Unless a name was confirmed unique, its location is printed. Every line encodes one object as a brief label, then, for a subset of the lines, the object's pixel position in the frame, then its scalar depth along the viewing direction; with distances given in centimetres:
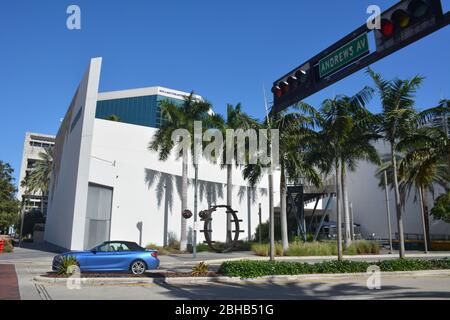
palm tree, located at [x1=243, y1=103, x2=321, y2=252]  1758
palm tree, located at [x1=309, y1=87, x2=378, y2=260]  1789
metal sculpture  2556
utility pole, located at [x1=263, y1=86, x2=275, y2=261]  1480
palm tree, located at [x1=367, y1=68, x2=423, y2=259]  1714
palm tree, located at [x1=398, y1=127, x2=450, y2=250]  1591
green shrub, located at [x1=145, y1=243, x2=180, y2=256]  2988
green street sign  819
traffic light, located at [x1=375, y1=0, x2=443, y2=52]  680
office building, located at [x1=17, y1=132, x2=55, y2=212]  9206
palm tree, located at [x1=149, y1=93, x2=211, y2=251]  3162
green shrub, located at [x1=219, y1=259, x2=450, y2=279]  1449
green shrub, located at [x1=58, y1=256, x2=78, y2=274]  1423
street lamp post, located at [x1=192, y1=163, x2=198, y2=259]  2449
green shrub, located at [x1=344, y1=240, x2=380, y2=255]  2931
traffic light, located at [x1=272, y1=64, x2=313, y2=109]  991
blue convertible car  1499
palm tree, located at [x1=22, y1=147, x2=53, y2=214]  6121
